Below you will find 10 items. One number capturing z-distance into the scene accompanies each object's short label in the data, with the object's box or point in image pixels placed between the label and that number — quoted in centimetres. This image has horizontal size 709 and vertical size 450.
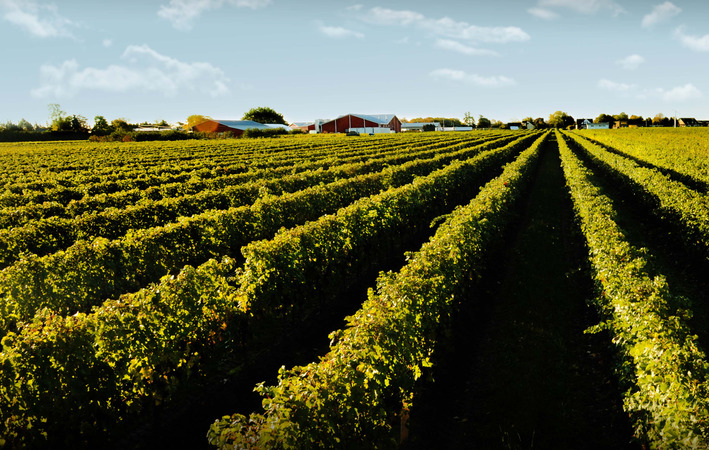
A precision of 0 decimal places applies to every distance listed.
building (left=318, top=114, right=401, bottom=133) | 13050
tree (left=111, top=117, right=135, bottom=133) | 11719
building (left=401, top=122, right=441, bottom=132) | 16438
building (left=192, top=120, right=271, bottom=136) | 12151
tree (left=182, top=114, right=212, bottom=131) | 15932
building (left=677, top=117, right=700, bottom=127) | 15575
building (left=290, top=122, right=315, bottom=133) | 15075
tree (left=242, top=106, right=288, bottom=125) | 16955
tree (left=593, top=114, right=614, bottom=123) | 19562
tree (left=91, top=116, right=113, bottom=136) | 10912
